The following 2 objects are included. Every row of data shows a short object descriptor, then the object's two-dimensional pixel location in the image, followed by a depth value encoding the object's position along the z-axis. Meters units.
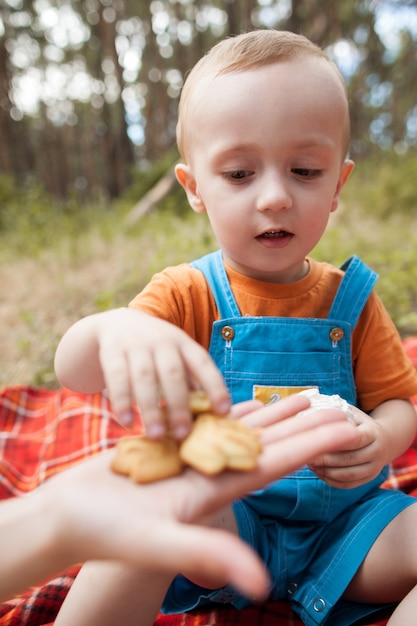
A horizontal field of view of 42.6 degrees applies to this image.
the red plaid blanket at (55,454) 0.38
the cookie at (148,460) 0.24
